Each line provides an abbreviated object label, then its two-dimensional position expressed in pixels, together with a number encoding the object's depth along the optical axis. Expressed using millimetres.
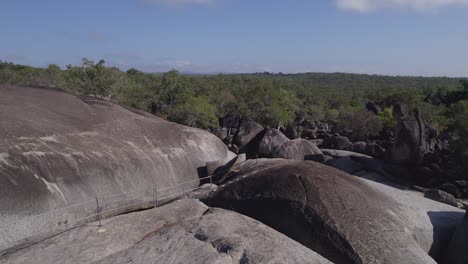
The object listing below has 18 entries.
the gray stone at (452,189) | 28281
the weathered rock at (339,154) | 31541
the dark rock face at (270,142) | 21122
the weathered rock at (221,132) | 32725
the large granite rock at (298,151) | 20344
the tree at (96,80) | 37188
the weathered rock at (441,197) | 20703
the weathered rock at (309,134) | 50125
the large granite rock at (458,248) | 9703
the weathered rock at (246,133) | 23547
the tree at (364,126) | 51469
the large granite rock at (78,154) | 8266
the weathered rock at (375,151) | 36594
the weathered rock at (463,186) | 28562
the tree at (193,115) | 37625
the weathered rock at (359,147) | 38384
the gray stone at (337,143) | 39741
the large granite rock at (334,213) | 7777
